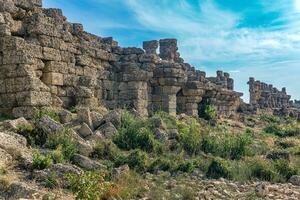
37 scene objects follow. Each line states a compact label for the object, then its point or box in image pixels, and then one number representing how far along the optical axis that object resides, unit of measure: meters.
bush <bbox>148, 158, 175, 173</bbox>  10.26
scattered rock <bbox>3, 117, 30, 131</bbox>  10.62
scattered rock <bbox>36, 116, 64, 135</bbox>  10.71
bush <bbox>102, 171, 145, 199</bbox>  7.93
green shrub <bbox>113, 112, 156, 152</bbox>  11.88
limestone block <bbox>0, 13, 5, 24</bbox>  12.65
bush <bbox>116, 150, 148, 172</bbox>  10.09
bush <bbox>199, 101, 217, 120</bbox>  22.58
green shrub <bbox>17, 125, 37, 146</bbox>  10.38
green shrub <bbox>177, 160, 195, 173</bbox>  10.57
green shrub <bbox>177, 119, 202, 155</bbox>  12.84
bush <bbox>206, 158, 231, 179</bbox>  10.64
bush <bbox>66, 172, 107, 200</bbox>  7.39
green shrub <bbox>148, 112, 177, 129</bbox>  13.91
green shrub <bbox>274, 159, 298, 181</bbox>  11.30
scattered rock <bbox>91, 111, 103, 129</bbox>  12.61
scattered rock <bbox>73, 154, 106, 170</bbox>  9.34
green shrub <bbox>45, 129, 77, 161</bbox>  9.84
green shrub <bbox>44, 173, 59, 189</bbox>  7.99
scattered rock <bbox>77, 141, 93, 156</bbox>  10.35
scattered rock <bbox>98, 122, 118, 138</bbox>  12.12
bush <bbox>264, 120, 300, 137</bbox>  21.69
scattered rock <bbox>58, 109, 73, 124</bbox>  12.46
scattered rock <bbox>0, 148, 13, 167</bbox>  8.66
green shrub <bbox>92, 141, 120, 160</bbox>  10.62
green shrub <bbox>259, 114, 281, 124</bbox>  28.70
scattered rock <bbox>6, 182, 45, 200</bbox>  7.33
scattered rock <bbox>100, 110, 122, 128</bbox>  12.80
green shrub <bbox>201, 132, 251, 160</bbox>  13.16
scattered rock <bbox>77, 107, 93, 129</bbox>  12.44
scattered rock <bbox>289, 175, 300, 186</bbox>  10.73
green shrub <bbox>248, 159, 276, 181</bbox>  11.00
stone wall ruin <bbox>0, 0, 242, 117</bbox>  12.52
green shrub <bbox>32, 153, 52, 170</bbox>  8.74
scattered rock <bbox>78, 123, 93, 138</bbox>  11.72
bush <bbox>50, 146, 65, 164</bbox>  9.32
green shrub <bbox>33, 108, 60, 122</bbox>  11.99
